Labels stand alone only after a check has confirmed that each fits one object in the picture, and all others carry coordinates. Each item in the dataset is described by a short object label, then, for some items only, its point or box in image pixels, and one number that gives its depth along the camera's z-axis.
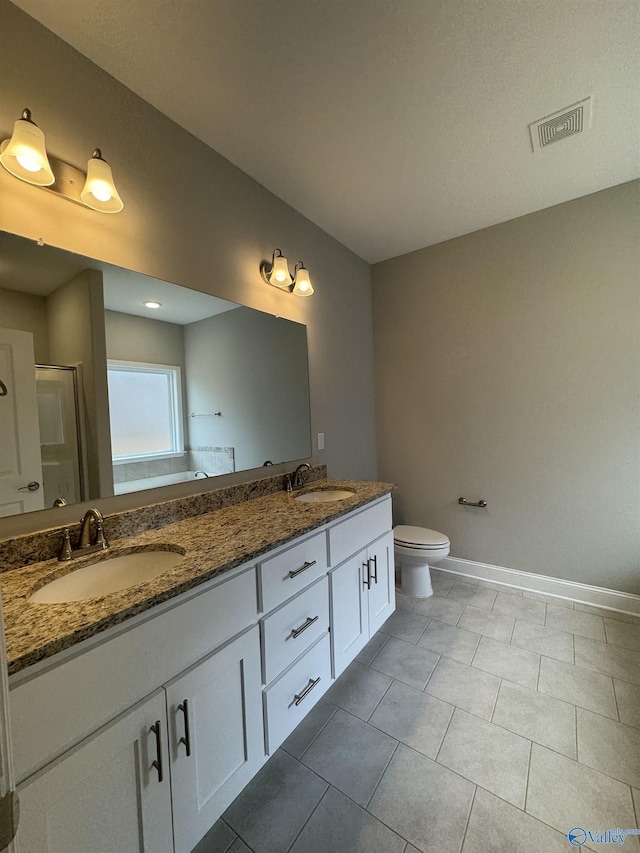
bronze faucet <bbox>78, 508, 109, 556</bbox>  1.08
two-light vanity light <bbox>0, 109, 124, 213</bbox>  0.95
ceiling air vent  1.44
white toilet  2.24
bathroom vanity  0.65
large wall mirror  1.03
